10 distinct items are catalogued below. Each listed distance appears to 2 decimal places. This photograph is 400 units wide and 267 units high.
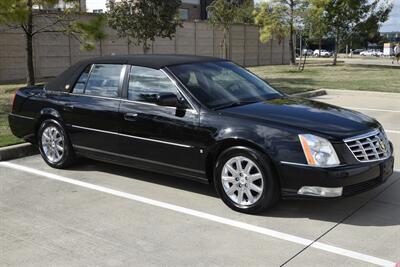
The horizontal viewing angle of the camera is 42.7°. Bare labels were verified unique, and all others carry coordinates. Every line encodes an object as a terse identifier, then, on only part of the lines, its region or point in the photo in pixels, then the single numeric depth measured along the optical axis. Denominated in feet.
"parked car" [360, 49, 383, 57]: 266.69
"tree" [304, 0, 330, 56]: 95.55
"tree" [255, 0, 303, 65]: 99.50
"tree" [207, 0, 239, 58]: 103.14
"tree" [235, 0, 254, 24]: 154.81
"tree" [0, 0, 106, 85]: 37.65
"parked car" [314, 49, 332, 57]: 256.03
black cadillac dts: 15.44
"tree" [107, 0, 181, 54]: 64.18
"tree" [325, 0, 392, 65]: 104.27
